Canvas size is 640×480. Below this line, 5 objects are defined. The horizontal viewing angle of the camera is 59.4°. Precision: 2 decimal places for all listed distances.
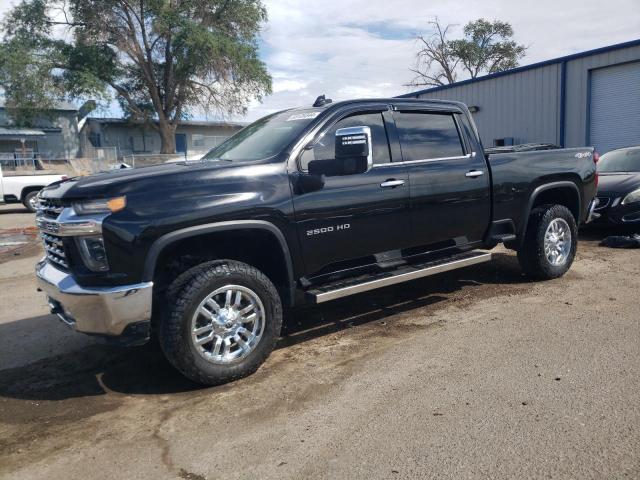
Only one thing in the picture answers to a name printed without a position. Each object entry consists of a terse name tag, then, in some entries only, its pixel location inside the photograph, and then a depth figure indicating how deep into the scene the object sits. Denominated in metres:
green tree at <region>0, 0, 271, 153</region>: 31.86
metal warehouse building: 16.16
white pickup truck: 17.62
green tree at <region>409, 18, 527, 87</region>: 43.72
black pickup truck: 3.63
